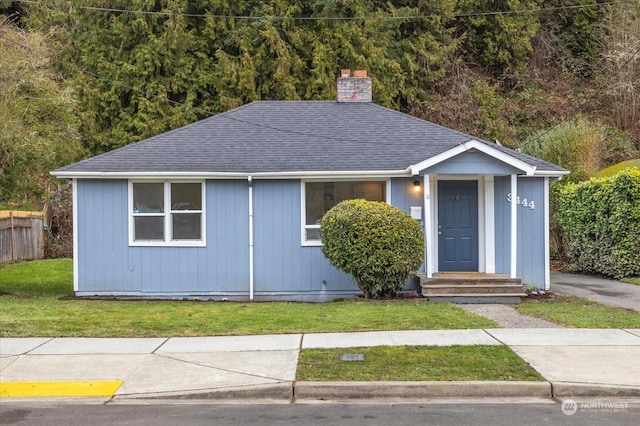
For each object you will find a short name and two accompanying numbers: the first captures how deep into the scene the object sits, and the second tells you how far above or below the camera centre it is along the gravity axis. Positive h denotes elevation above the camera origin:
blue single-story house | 15.13 -0.09
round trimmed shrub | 13.57 -0.57
